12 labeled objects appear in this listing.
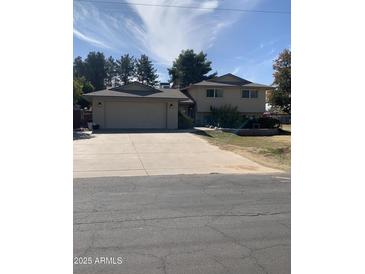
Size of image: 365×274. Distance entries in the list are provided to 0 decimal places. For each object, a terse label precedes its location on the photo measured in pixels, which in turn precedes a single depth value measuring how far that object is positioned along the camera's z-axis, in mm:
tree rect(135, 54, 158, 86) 46781
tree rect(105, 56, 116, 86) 47466
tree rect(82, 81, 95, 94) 39844
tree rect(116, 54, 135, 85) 48316
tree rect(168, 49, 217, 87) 50591
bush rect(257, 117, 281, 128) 27562
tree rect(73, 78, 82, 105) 21998
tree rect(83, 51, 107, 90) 45784
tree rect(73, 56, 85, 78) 43525
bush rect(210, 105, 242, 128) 29875
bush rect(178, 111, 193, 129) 27734
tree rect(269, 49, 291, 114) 31344
